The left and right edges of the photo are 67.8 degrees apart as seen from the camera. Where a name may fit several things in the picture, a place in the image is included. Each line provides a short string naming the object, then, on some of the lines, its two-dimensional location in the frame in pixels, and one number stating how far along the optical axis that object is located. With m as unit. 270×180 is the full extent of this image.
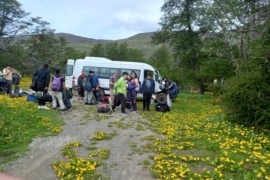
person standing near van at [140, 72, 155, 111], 10.00
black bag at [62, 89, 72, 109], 9.25
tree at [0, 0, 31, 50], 31.08
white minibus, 14.76
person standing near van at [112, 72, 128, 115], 9.20
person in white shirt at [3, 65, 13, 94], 11.97
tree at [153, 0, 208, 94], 20.94
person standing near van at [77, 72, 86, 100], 12.73
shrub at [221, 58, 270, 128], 6.92
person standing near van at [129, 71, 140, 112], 10.06
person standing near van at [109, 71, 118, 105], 10.37
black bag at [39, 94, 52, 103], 8.95
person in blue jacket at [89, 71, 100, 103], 10.84
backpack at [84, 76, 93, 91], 10.80
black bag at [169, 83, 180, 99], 11.50
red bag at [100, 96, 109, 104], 10.07
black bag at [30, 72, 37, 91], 9.01
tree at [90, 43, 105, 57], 54.25
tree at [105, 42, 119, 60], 53.08
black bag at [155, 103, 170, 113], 10.67
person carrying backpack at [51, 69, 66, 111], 8.73
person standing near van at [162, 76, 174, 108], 11.03
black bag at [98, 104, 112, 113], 9.33
